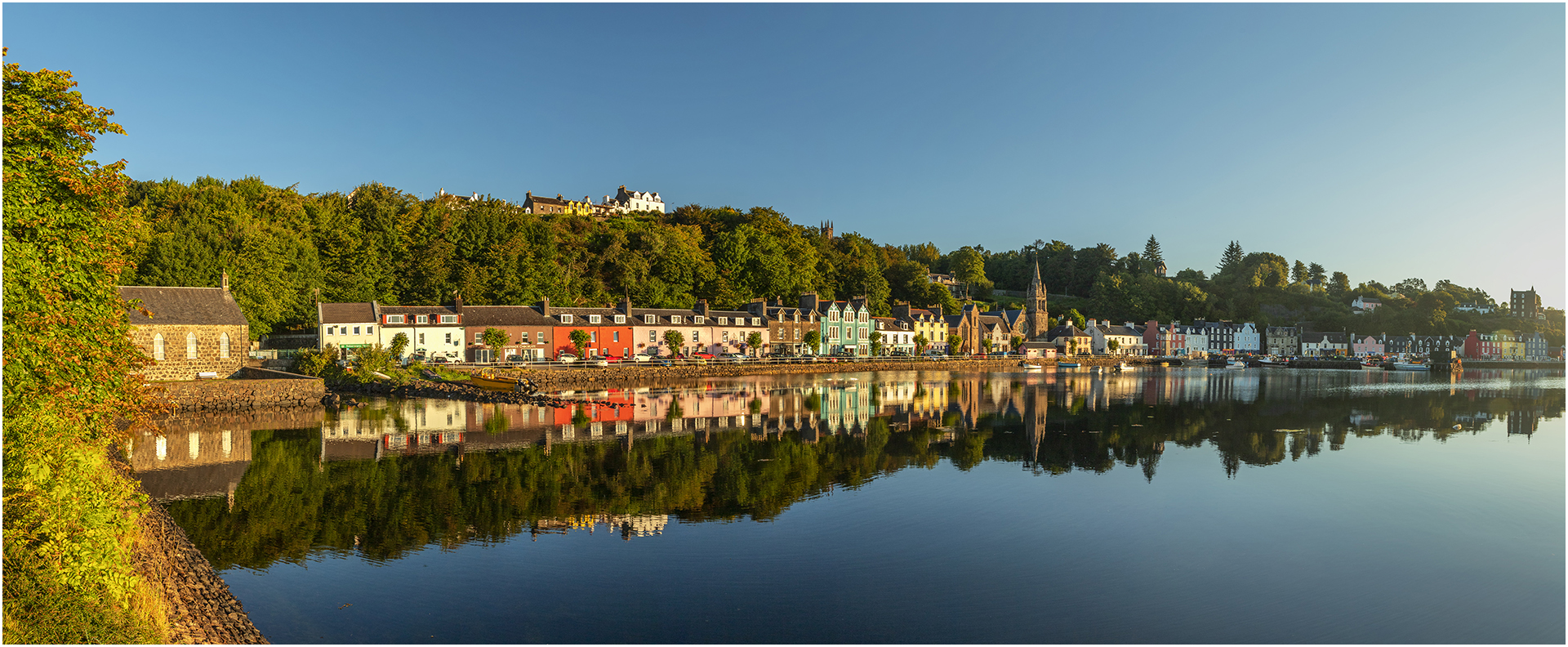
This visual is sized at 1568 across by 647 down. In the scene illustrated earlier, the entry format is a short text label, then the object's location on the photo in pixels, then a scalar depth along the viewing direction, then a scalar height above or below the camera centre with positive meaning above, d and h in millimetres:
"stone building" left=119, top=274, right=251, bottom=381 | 32594 -869
